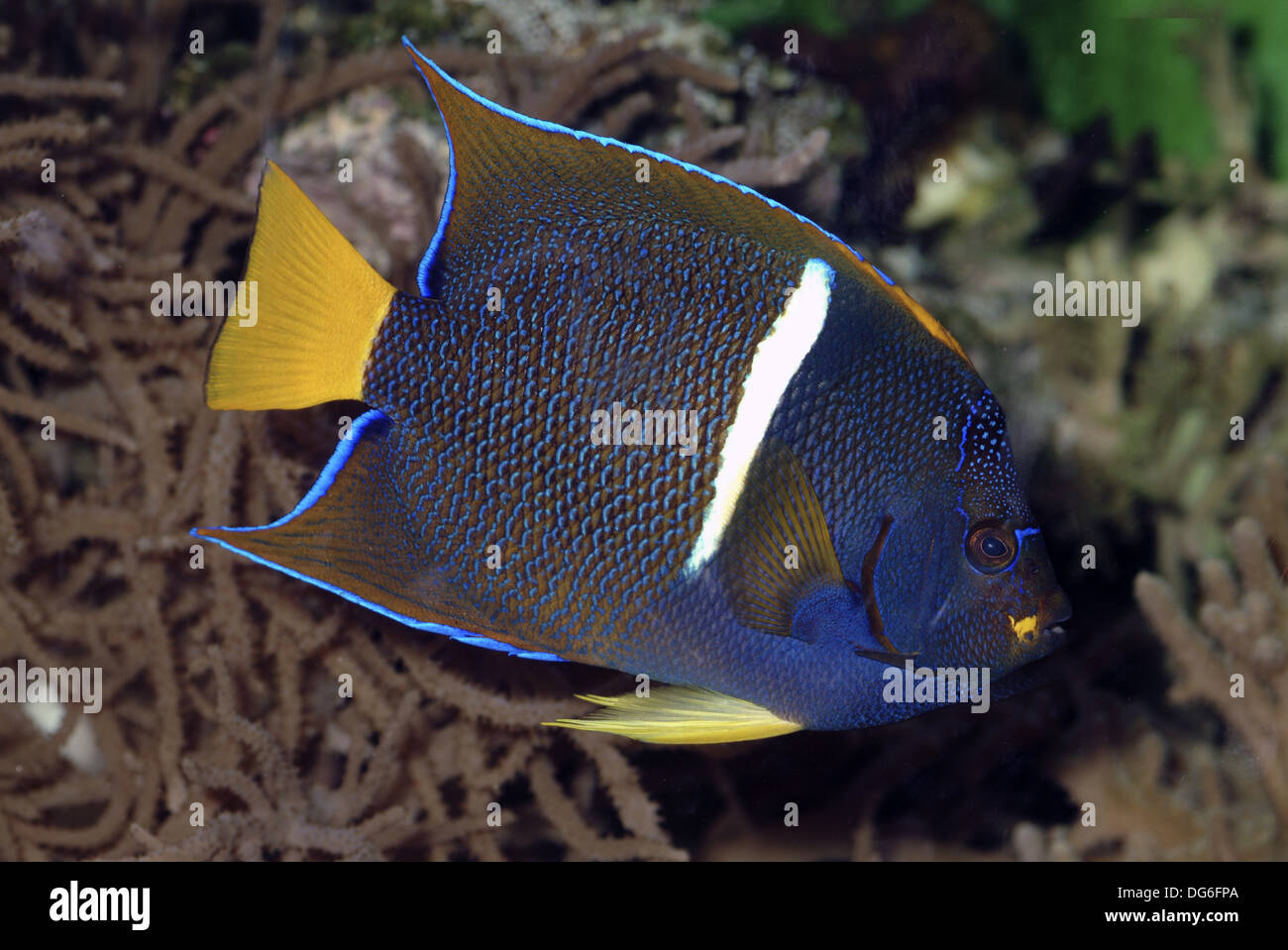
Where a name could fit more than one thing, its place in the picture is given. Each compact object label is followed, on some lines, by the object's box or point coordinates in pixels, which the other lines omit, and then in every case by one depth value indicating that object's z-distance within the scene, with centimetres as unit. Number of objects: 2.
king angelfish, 60
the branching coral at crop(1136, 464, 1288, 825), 74
